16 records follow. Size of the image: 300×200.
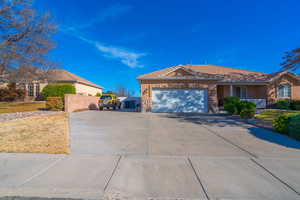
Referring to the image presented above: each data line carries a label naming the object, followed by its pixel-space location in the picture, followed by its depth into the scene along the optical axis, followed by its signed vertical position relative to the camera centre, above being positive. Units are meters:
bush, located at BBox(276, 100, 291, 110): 14.83 -0.47
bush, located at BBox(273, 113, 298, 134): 6.05 -1.10
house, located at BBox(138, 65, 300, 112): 13.43 +1.05
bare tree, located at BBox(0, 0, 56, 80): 11.39 +5.63
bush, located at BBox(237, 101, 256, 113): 9.86 -0.43
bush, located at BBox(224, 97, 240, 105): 11.69 +0.03
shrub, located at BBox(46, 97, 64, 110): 13.14 -0.08
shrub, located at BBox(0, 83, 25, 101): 18.41 +1.36
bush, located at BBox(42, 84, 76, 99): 17.33 +1.63
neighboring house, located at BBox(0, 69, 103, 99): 15.94 +2.70
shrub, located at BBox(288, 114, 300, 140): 5.36 -1.13
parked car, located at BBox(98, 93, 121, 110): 17.36 -0.04
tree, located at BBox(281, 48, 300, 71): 11.18 +3.36
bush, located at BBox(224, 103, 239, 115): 11.04 -0.72
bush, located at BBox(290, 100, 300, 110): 14.55 -0.58
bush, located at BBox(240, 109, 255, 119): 9.47 -0.92
